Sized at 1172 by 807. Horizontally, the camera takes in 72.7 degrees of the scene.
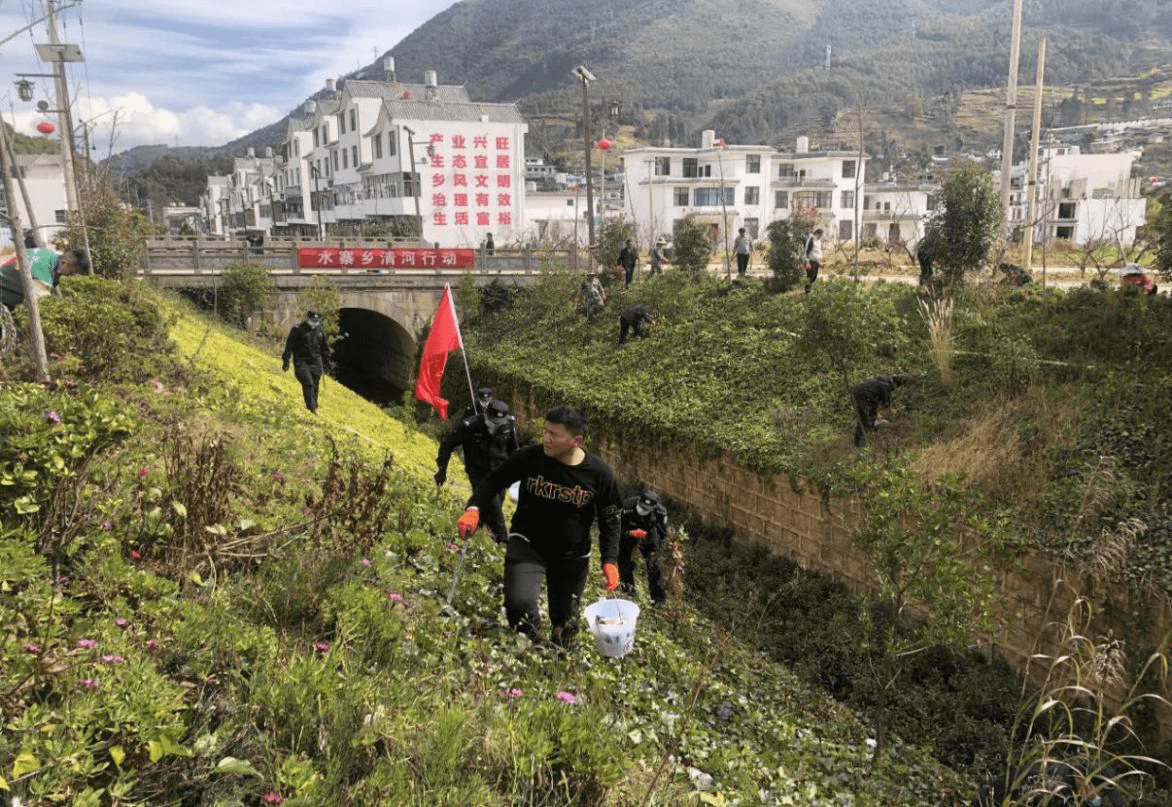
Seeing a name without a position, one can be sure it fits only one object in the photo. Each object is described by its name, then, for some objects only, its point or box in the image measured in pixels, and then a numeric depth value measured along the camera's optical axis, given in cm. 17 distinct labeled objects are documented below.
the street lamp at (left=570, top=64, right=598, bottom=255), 2150
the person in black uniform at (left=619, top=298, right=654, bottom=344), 1769
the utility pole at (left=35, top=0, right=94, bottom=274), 1436
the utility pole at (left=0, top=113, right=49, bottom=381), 638
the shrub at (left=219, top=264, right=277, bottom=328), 2102
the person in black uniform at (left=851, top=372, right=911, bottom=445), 1056
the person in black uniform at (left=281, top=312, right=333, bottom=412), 1234
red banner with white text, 2289
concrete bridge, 2177
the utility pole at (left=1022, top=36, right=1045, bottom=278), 2036
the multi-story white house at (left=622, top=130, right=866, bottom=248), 5509
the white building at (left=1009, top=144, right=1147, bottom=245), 4256
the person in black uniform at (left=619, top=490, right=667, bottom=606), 827
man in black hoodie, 492
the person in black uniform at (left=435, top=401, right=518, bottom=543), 729
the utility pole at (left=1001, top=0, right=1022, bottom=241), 1964
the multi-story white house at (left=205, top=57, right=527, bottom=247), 4506
